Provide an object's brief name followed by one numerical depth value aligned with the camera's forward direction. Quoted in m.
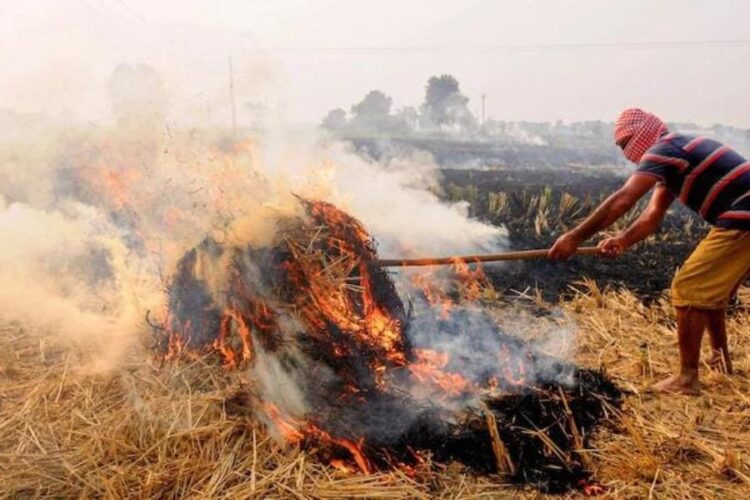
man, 3.44
